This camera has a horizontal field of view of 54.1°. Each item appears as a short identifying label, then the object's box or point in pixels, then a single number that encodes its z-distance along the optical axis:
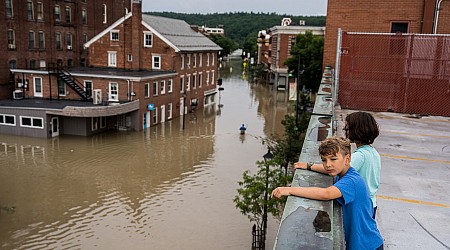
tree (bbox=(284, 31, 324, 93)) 36.19
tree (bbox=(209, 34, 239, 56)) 124.35
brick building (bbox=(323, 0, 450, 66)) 15.00
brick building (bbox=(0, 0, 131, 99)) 36.34
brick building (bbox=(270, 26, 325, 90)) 62.38
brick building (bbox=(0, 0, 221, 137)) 29.31
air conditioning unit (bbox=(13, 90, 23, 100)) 33.67
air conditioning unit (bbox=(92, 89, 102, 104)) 31.61
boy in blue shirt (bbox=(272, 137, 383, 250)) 3.29
